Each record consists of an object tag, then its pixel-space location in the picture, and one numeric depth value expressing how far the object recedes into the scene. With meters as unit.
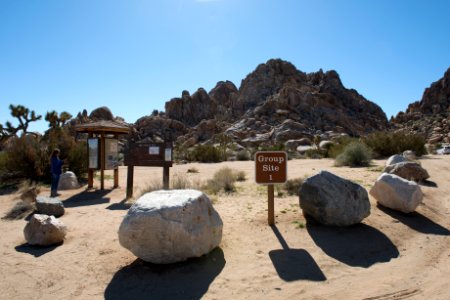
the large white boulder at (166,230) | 4.96
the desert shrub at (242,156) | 26.98
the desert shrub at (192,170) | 17.44
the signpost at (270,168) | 6.87
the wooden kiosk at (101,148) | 12.34
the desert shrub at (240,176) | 13.18
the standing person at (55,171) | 10.78
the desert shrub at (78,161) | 15.14
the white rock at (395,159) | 12.20
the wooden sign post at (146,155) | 10.64
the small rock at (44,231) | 6.18
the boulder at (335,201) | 6.81
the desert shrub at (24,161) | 14.12
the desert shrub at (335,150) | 22.16
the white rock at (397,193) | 7.68
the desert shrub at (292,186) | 9.89
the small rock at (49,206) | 8.02
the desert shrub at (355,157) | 16.22
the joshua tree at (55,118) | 25.65
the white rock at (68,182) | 12.86
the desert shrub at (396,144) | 20.55
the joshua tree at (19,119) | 25.81
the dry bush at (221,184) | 10.52
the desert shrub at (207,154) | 25.75
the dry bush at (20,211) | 8.24
